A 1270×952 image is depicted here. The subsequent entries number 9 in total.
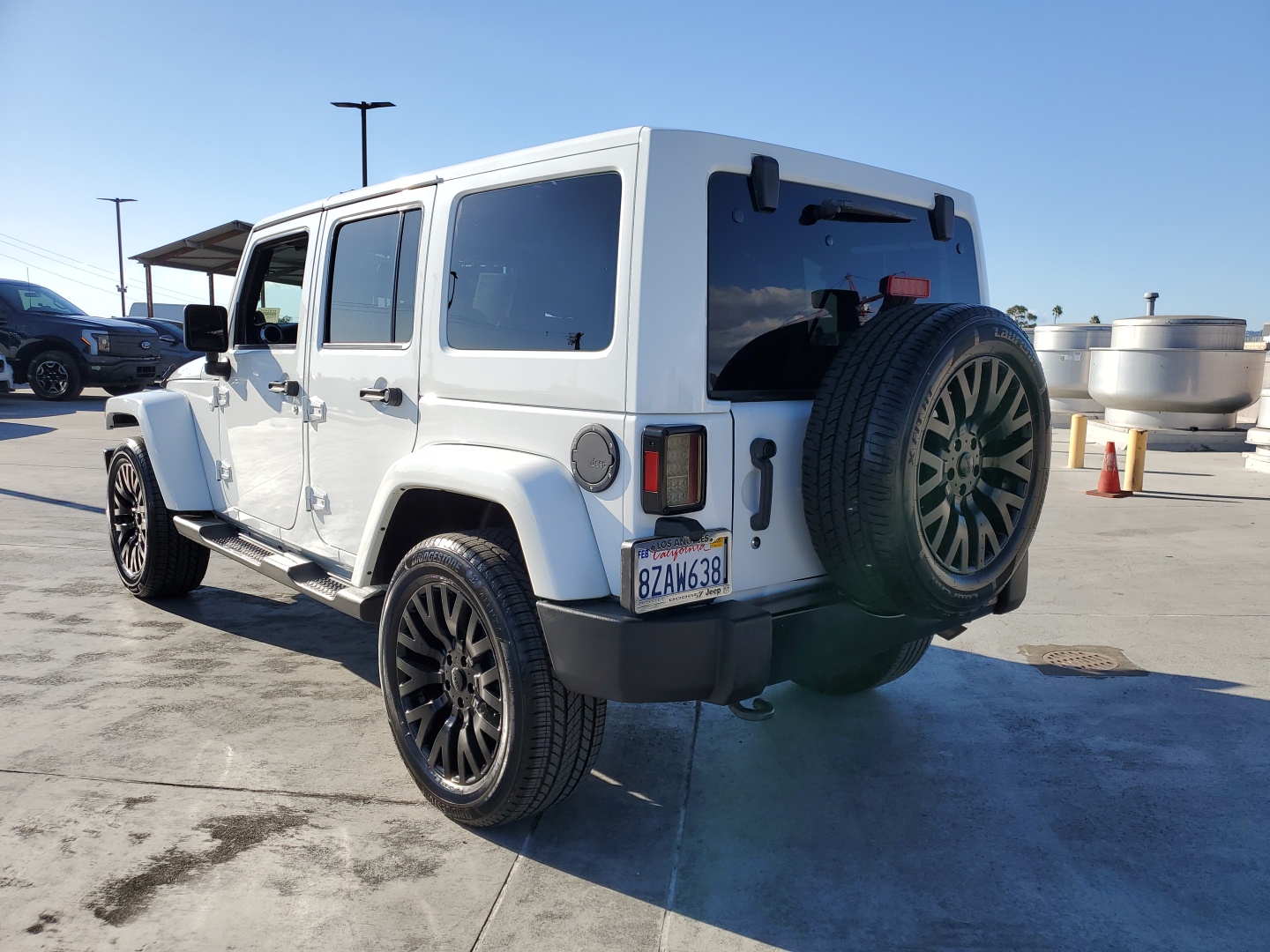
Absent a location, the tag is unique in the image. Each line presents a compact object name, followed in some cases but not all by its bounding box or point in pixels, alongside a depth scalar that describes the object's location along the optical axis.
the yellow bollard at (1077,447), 12.25
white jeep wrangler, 2.64
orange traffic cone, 9.95
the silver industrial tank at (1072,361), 18.59
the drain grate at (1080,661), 4.62
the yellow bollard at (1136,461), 10.09
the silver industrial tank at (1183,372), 14.12
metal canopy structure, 16.84
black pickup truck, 17.66
